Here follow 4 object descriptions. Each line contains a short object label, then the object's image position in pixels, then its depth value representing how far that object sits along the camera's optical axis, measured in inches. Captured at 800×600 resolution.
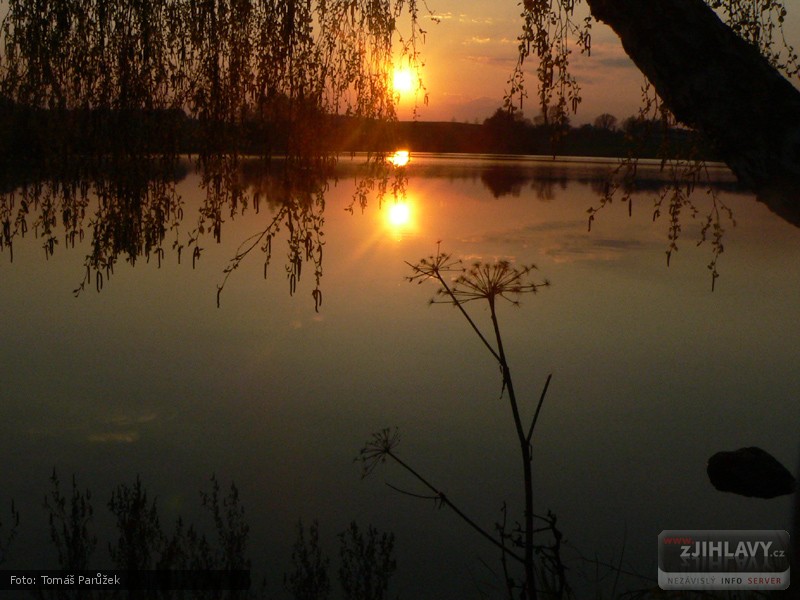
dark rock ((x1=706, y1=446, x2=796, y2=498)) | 215.9
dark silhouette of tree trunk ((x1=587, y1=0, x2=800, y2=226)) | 80.4
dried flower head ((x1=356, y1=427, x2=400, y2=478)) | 224.3
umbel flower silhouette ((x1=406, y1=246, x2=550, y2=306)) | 94.2
